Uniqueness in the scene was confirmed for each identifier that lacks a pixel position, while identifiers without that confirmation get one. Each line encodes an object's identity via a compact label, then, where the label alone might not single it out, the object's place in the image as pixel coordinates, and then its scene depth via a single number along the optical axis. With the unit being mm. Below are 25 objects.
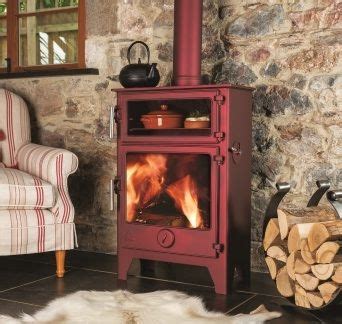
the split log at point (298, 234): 2537
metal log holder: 2750
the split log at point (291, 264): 2576
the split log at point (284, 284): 2629
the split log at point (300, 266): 2521
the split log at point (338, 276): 2414
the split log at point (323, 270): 2434
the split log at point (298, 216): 2604
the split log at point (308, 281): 2494
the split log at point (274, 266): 2691
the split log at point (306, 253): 2490
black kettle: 3148
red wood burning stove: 2844
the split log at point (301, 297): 2539
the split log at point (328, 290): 2439
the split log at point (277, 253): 2654
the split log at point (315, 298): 2492
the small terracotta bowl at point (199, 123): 2936
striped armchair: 3004
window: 3859
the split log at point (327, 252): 2426
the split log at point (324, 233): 2449
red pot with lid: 3031
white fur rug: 2395
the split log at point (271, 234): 2703
